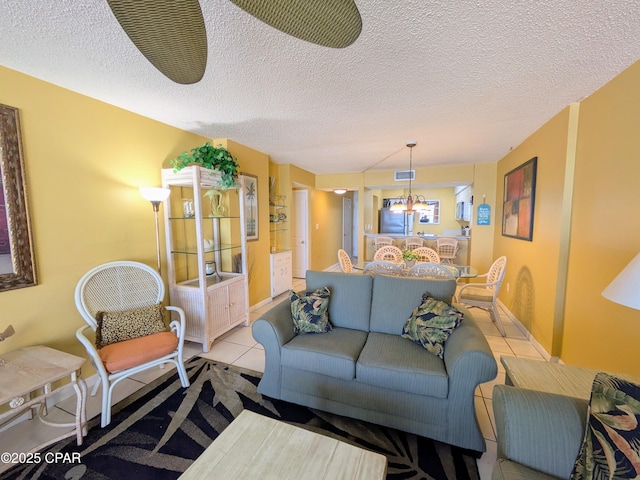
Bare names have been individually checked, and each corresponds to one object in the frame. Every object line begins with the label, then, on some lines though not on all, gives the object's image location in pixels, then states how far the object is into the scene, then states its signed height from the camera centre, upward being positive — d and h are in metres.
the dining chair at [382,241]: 5.64 -0.52
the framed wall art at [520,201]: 3.09 +0.20
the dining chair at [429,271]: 3.18 -0.65
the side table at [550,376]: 1.29 -0.83
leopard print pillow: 2.02 -0.84
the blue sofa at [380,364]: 1.58 -0.95
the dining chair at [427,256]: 3.99 -0.59
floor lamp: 2.37 +0.20
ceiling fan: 0.82 +0.65
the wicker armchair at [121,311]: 1.82 -0.77
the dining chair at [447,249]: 5.55 -0.67
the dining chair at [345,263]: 3.94 -0.68
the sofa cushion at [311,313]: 2.16 -0.78
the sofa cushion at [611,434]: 0.83 -0.71
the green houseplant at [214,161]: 2.68 +0.57
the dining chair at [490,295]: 3.18 -0.97
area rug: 1.49 -1.40
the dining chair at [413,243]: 5.79 -0.57
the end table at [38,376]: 1.45 -0.91
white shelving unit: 2.73 -0.46
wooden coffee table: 1.02 -0.98
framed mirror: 1.76 +0.05
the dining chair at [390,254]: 4.11 -0.58
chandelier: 4.19 +0.18
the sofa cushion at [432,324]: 1.83 -0.76
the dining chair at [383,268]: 3.35 -0.65
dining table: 3.29 -0.70
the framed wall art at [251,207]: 3.85 +0.15
